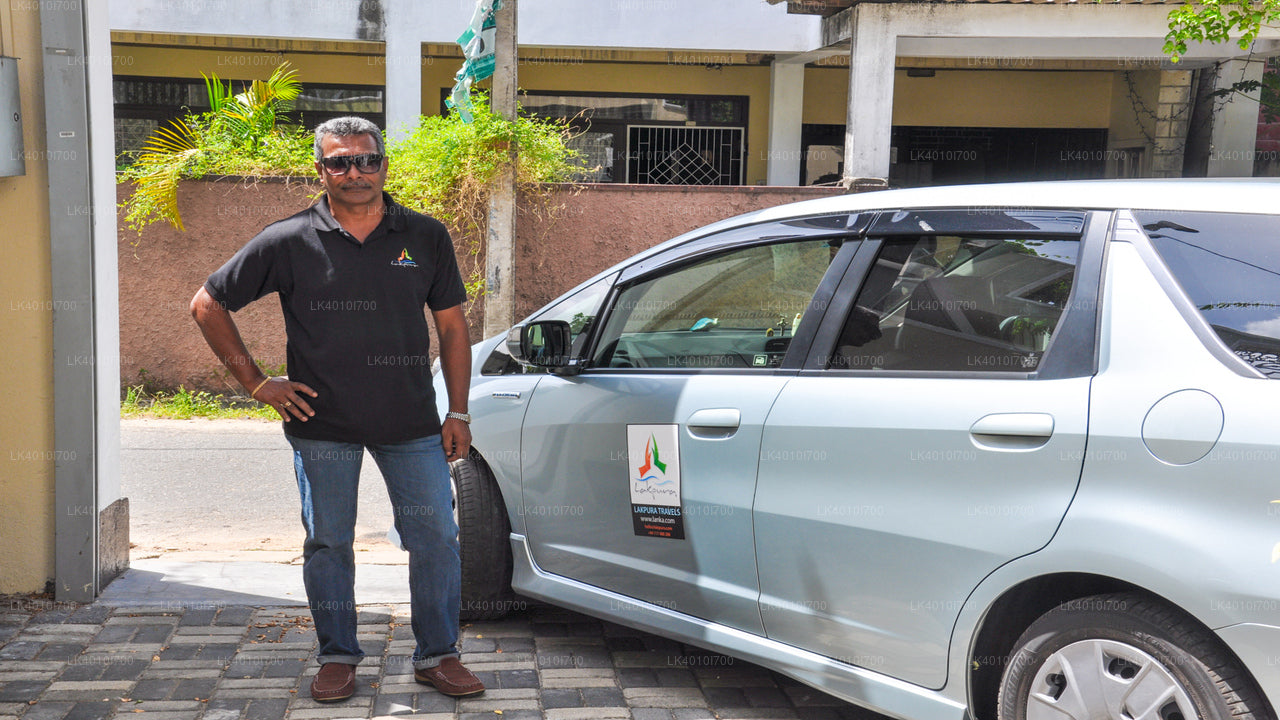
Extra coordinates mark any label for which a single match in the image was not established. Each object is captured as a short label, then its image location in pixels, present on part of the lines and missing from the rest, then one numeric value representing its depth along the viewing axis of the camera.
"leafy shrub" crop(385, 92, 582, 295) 8.68
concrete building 12.91
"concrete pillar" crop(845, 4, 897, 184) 10.75
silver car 2.56
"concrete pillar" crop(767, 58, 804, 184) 14.40
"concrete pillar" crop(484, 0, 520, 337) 8.79
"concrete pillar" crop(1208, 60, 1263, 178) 12.89
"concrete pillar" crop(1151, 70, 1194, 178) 13.56
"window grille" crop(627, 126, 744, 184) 15.13
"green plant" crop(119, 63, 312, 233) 9.00
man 3.59
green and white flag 8.02
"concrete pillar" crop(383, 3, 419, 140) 12.80
